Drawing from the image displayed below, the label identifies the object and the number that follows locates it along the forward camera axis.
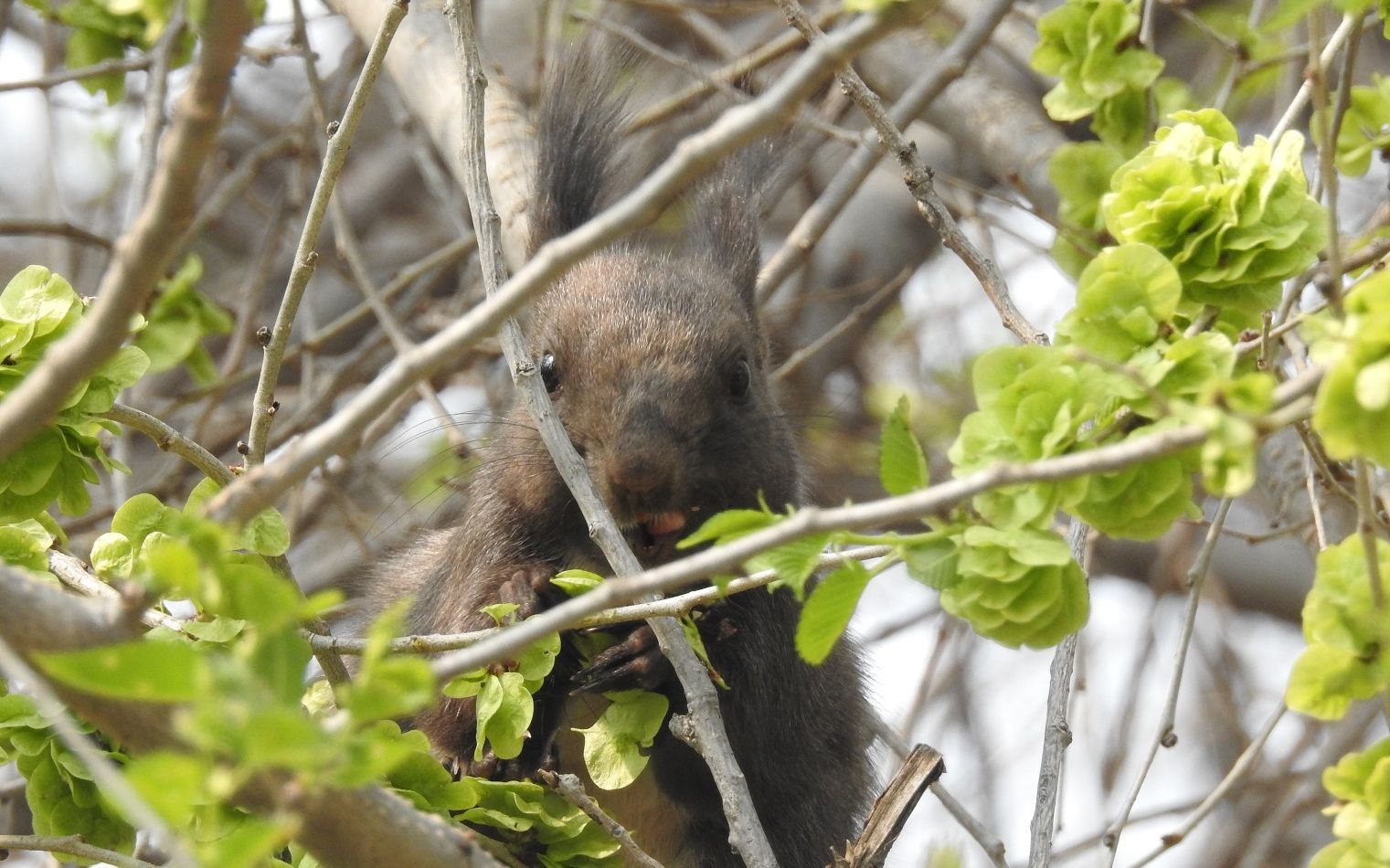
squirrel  6.53
